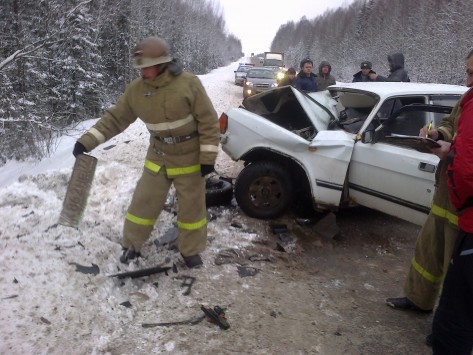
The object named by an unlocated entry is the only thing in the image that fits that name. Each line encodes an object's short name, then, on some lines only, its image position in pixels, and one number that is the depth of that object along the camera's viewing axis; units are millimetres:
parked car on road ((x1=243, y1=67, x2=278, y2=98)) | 17016
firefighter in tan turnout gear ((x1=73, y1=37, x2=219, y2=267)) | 3156
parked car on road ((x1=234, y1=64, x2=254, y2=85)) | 26239
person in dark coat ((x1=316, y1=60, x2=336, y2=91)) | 8328
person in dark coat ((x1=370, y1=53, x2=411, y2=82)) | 6696
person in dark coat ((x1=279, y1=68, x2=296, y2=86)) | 8320
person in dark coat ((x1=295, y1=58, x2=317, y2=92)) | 7854
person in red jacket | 1985
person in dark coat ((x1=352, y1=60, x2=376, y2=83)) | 7329
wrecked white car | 3928
